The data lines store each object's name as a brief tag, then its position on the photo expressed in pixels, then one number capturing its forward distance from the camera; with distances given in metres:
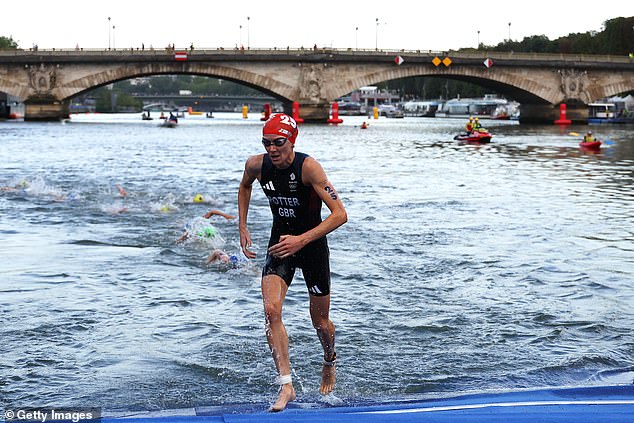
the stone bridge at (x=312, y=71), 82.94
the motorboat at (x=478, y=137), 53.78
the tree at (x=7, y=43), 143.23
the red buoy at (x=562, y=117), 91.81
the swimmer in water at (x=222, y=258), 14.23
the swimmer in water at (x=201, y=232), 16.39
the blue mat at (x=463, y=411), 6.13
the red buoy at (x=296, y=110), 86.81
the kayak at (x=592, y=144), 47.56
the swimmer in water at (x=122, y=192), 24.04
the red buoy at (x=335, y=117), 92.19
